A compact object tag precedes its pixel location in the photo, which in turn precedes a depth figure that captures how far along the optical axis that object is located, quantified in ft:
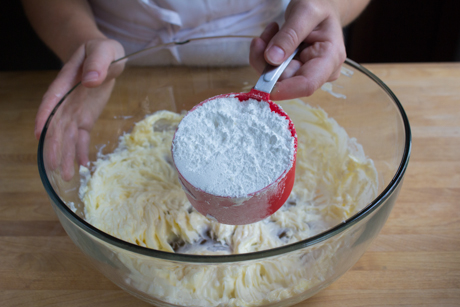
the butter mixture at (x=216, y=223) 1.30
